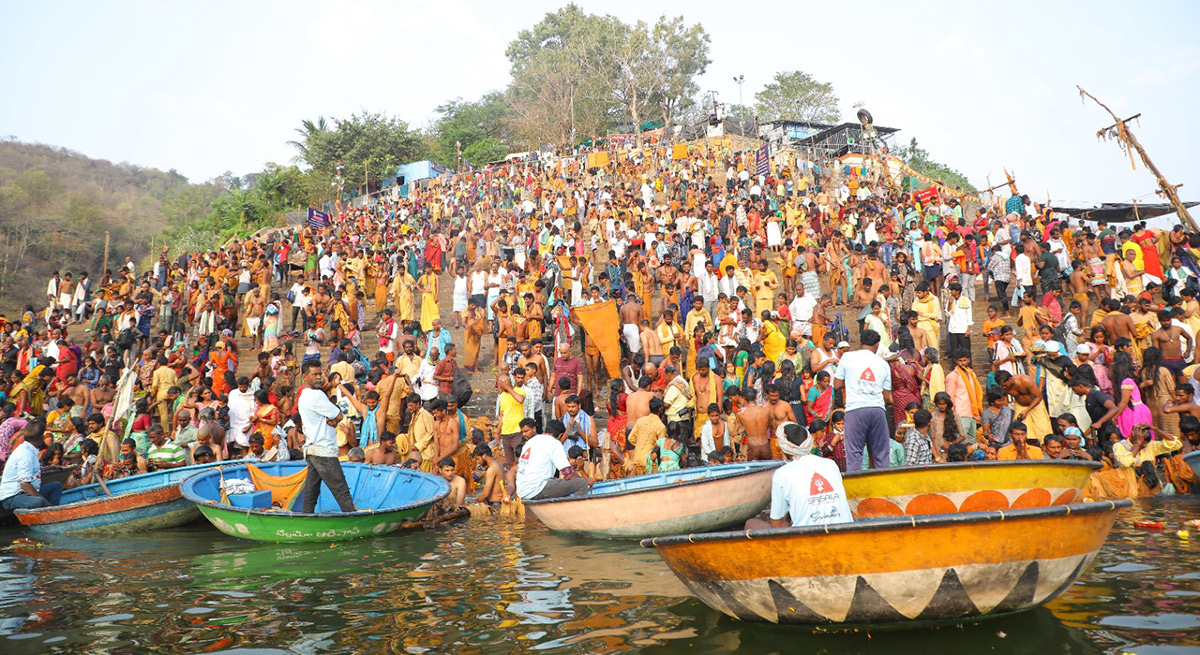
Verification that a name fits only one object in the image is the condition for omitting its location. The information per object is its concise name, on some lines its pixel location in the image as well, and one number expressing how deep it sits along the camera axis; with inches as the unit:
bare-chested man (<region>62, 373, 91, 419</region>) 549.0
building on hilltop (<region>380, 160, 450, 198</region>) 1846.7
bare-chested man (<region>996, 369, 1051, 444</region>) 400.2
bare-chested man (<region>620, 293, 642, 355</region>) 562.9
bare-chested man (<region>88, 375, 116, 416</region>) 553.9
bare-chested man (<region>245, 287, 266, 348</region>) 717.3
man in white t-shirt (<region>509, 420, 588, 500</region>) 350.3
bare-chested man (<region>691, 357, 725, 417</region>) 458.6
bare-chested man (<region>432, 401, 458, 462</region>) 437.1
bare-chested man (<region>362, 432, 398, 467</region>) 446.6
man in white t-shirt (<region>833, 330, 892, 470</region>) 316.5
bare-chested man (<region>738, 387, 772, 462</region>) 417.7
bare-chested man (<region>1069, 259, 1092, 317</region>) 557.6
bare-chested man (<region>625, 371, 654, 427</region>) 435.2
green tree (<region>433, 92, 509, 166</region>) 2190.0
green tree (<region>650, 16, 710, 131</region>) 2206.3
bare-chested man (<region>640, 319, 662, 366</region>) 531.5
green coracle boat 351.6
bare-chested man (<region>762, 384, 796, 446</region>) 417.1
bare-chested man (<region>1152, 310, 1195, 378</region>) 419.5
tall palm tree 1882.4
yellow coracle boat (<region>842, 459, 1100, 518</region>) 290.0
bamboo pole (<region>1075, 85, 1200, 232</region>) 832.3
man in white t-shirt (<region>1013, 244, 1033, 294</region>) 569.3
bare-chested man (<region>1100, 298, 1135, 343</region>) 441.4
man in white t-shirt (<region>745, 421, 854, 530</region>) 208.2
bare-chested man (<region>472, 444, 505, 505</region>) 418.6
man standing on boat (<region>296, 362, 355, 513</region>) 341.4
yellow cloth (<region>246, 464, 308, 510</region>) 394.6
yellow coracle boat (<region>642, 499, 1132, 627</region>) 186.1
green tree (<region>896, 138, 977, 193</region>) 2239.2
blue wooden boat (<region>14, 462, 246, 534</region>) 392.5
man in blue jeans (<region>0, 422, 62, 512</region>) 415.2
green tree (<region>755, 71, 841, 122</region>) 2373.3
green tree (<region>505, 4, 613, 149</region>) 2151.8
